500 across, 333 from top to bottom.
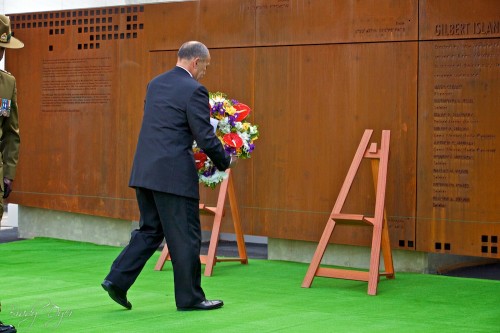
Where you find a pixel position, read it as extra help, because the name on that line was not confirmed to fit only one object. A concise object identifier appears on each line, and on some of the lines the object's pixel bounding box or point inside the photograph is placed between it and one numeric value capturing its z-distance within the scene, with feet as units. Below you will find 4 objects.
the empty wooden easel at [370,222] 42.56
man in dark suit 35.44
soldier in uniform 32.47
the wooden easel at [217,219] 47.84
